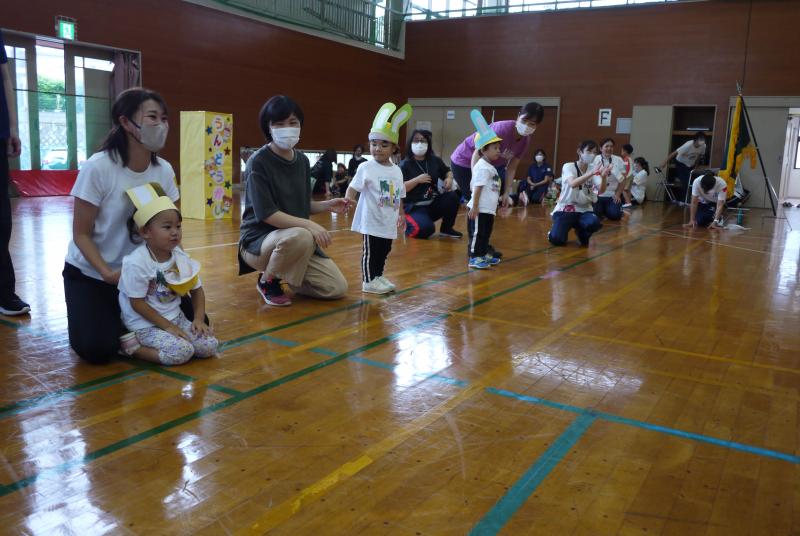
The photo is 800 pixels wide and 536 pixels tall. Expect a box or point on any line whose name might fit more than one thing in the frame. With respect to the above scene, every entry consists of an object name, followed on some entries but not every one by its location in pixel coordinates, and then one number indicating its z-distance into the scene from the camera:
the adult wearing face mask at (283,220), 3.84
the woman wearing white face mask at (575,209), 6.96
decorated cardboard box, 8.43
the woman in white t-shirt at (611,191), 9.64
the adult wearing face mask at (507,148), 5.93
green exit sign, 10.63
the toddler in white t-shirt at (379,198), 4.41
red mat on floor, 10.42
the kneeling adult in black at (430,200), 7.11
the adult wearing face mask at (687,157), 13.82
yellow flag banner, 10.95
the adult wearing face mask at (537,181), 13.81
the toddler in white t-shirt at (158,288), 2.85
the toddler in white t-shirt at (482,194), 5.48
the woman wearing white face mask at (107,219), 2.88
